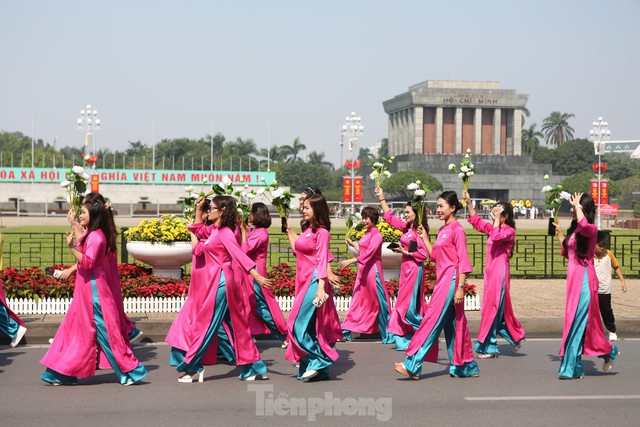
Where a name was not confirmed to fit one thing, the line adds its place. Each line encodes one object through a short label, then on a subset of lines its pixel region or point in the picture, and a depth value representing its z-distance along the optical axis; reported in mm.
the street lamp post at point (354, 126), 53375
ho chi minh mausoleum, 97938
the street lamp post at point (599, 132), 50281
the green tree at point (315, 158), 118300
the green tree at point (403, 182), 83900
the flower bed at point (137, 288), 11875
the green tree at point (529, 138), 120938
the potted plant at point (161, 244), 13336
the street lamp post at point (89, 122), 57625
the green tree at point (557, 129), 131625
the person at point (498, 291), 9523
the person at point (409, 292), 10172
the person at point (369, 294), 10562
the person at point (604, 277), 10062
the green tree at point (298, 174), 102000
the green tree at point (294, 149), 110688
